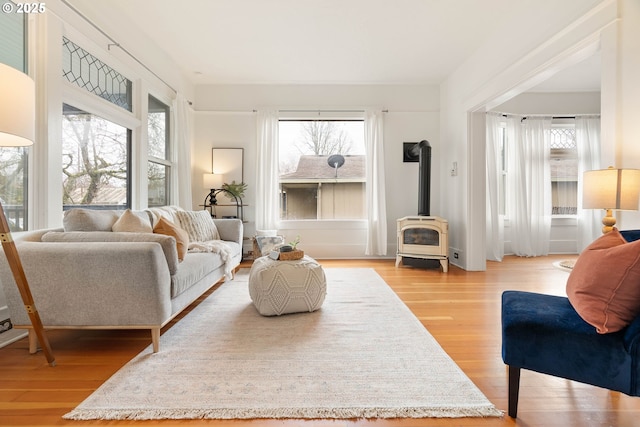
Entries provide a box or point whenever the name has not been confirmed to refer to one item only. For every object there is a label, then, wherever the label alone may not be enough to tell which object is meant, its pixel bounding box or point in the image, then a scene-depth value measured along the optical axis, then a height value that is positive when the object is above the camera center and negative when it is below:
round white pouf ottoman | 2.58 -0.59
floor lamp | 1.50 +0.43
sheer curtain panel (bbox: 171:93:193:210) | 4.54 +0.86
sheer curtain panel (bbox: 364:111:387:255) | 5.16 +0.46
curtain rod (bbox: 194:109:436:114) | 5.26 +1.71
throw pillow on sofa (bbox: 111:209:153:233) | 2.37 -0.07
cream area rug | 1.44 -0.86
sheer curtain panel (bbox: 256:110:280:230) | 5.17 +0.59
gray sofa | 1.86 -0.38
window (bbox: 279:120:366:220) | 5.42 +0.77
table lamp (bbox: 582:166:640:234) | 1.91 +0.14
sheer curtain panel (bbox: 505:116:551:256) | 5.50 +0.57
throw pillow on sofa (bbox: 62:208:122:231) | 2.19 -0.04
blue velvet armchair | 1.19 -0.54
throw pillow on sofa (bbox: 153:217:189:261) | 2.62 -0.15
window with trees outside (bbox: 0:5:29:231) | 2.14 +0.38
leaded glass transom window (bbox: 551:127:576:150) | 5.68 +1.35
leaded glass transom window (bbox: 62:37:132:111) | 2.72 +1.33
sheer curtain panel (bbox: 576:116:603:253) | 5.49 +1.03
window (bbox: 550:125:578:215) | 5.66 +0.82
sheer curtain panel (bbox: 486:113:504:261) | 5.27 +0.23
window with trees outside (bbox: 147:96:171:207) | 4.09 +0.82
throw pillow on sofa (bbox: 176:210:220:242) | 3.52 -0.12
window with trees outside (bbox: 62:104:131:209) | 2.80 +0.53
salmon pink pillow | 1.19 -0.29
